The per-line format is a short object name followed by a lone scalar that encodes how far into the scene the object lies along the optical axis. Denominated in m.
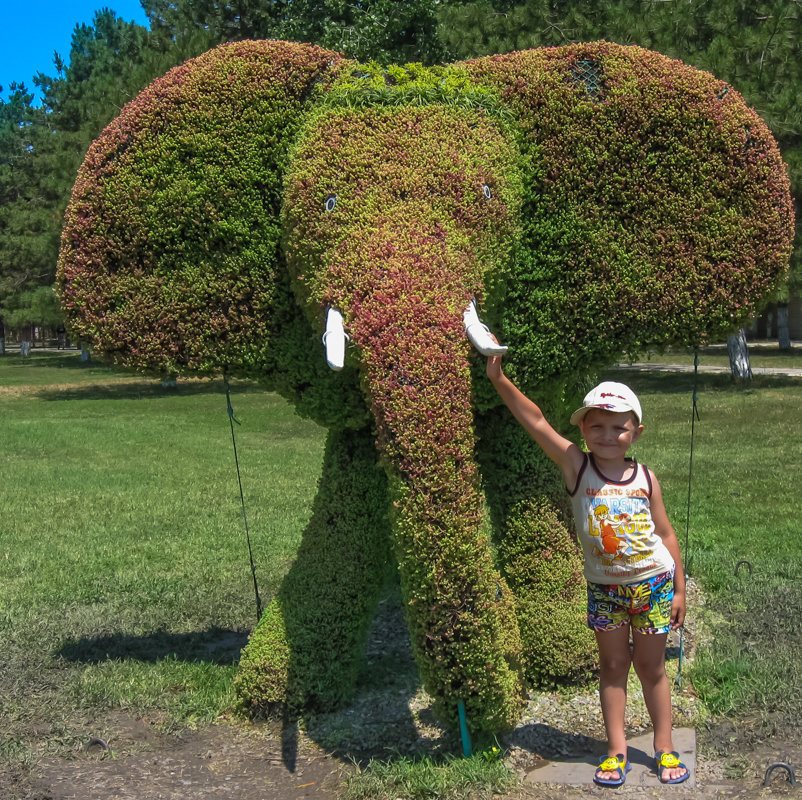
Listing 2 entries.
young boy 3.25
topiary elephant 3.70
